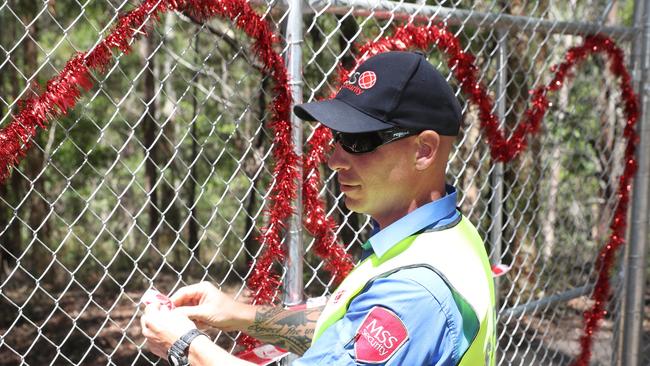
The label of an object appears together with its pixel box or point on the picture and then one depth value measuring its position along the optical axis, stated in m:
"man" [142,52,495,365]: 2.85
